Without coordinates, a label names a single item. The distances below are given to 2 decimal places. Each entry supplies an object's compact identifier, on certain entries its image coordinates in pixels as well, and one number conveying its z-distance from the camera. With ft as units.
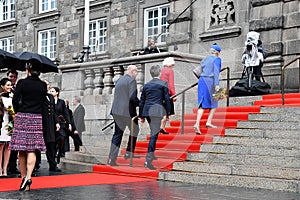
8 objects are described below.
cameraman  44.19
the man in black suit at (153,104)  31.83
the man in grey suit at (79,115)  30.72
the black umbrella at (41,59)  42.75
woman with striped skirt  25.84
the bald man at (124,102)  31.50
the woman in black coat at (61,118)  38.15
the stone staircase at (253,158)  26.94
